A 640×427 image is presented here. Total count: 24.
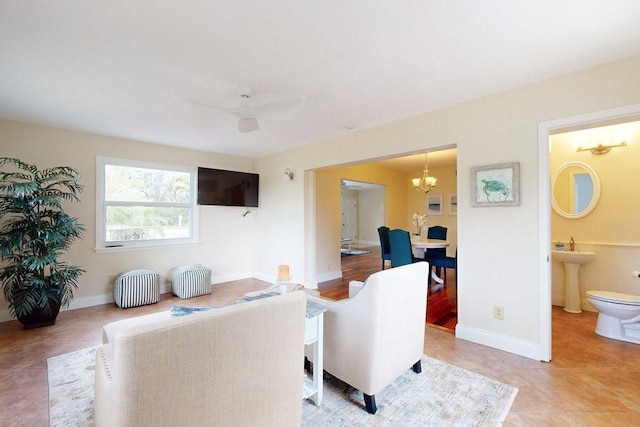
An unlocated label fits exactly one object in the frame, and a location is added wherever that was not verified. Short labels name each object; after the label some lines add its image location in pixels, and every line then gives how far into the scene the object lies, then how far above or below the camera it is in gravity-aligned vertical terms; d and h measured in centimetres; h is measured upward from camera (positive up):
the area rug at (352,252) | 891 -112
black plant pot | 310 -112
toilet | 265 -95
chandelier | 530 +67
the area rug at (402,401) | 170 -122
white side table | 179 -85
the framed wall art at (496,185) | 253 +30
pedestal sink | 343 -71
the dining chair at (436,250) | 475 -59
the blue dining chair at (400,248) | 423 -47
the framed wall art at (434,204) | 752 +36
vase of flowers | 524 -5
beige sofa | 90 -56
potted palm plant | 300 -32
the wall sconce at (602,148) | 336 +85
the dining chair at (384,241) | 519 -45
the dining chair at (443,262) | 433 -70
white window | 407 +20
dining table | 439 -44
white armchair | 172 -74
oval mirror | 357 +36
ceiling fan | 228 +93
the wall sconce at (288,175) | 479 +72
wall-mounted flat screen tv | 477 +53
